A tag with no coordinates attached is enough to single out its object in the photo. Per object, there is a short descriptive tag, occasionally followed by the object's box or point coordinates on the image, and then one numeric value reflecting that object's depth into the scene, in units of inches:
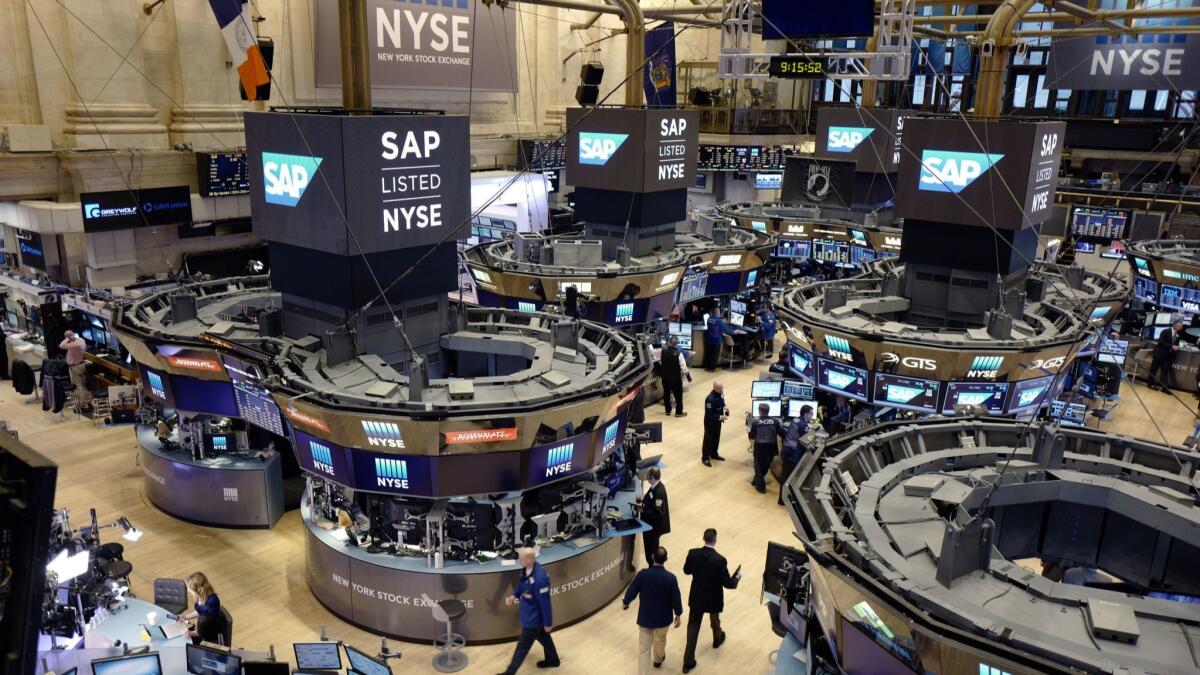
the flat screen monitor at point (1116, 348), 633.0
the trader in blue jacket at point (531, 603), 331.3
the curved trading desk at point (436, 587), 370.0
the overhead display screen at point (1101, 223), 1084.5
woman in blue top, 311.4
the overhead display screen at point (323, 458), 373.4
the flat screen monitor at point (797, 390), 558.6
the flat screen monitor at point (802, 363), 540.3
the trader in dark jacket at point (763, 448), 533.0
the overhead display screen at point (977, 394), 483.8
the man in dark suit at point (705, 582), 335.0
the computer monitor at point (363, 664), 267.7
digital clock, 495.5
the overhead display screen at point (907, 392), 490.0
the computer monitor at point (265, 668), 263.4
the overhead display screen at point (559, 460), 377.1
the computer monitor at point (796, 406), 553.0
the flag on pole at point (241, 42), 633.0
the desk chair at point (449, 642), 348.8
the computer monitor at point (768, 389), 564.4
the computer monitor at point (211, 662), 263.6
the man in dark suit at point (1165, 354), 723.4
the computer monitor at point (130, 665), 255.8
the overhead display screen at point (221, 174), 777.6
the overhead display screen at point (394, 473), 363.6
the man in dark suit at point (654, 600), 328.2
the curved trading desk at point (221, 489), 476.7
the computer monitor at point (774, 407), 557.0
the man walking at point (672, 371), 658.2
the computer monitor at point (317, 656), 271.6
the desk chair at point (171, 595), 324.8
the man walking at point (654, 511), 406.0
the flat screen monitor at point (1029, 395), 489.1
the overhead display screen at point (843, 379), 509.0
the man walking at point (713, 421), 566.3
